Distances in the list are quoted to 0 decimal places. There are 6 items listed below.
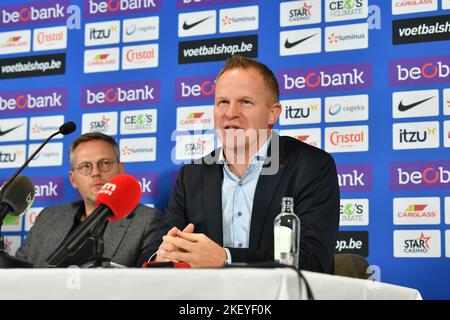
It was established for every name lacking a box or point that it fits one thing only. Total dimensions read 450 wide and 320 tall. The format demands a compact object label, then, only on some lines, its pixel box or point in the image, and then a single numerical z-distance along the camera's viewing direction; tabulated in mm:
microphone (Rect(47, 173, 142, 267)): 1693
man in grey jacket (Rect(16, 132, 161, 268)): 3834
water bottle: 1987
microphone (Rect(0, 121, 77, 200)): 2330
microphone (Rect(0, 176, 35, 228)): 2480
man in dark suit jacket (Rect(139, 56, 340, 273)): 2475
